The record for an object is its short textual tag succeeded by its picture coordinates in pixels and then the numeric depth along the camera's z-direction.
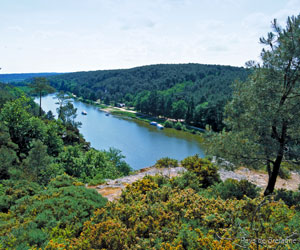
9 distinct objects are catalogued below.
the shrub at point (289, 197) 5.86
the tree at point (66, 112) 41.26
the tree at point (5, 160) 9.48
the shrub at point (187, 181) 6.77
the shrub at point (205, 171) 8.03
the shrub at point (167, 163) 10.31
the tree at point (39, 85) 34.81
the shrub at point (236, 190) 6.36
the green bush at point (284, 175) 9.45
